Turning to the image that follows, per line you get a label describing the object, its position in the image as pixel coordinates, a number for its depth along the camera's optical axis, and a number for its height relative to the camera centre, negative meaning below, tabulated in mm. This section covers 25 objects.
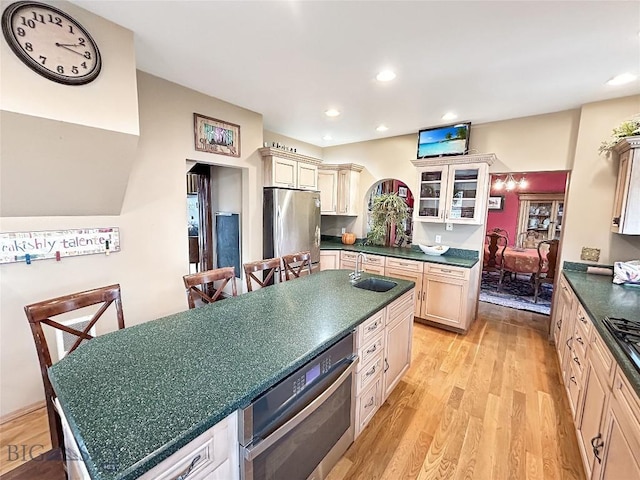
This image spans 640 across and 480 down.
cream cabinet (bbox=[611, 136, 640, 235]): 2371 +311
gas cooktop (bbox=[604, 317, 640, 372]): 1242 -569
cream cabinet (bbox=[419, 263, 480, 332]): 3352 -970
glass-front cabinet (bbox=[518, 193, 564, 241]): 6438 +165
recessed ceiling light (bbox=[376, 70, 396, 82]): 2330 +1204
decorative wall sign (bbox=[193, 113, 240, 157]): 2859 +810
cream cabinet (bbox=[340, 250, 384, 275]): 3999 -709
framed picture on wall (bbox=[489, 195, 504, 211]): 7078 +424
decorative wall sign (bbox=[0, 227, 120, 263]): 1885 -287
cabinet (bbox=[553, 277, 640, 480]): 1114 -927
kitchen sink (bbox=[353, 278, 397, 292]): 2389 -604
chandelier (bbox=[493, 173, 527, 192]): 6405 +853
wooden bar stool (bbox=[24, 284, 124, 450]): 1277 -546
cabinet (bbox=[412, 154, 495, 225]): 3438 +387
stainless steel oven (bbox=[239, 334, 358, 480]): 1024 -887
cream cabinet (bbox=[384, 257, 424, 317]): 3676 -737
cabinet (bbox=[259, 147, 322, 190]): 3502 +589
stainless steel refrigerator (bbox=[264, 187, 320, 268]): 3557 -111
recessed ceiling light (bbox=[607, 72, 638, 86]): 2278 +1219
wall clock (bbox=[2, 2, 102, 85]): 1490 +926
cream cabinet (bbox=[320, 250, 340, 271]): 4484 -733
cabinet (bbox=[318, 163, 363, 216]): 4684 +457
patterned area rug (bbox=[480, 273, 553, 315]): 4393 -1321
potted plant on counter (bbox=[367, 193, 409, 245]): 4293 -9
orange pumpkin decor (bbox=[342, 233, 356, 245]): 4875 -415
